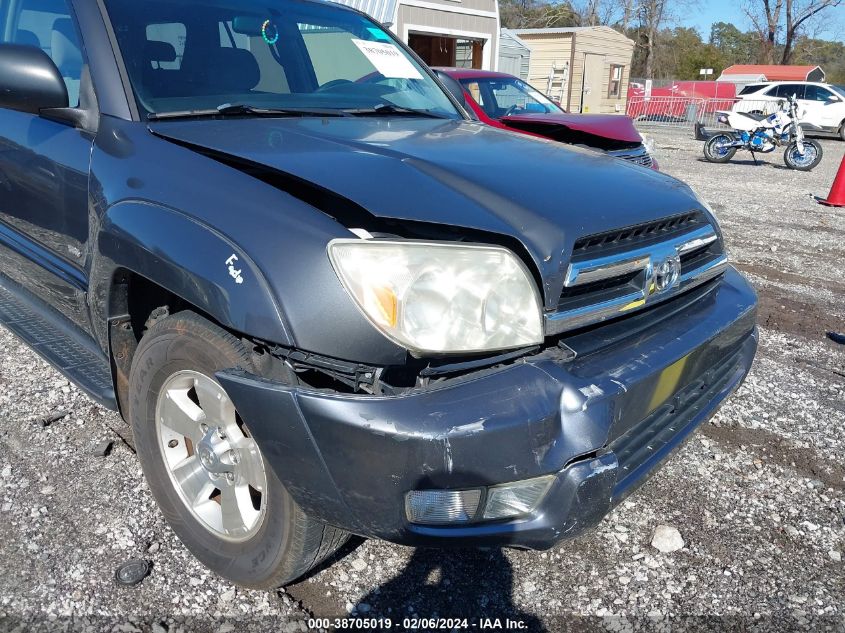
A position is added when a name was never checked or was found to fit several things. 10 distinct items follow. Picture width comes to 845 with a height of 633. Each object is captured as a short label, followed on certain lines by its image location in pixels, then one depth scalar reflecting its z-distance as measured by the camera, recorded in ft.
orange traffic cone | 30.70
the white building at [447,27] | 55.06
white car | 66.03
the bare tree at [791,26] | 150.10
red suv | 19.90
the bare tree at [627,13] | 170.09
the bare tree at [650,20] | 169.48
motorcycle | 45.06
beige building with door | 86.74
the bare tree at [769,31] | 156.66
